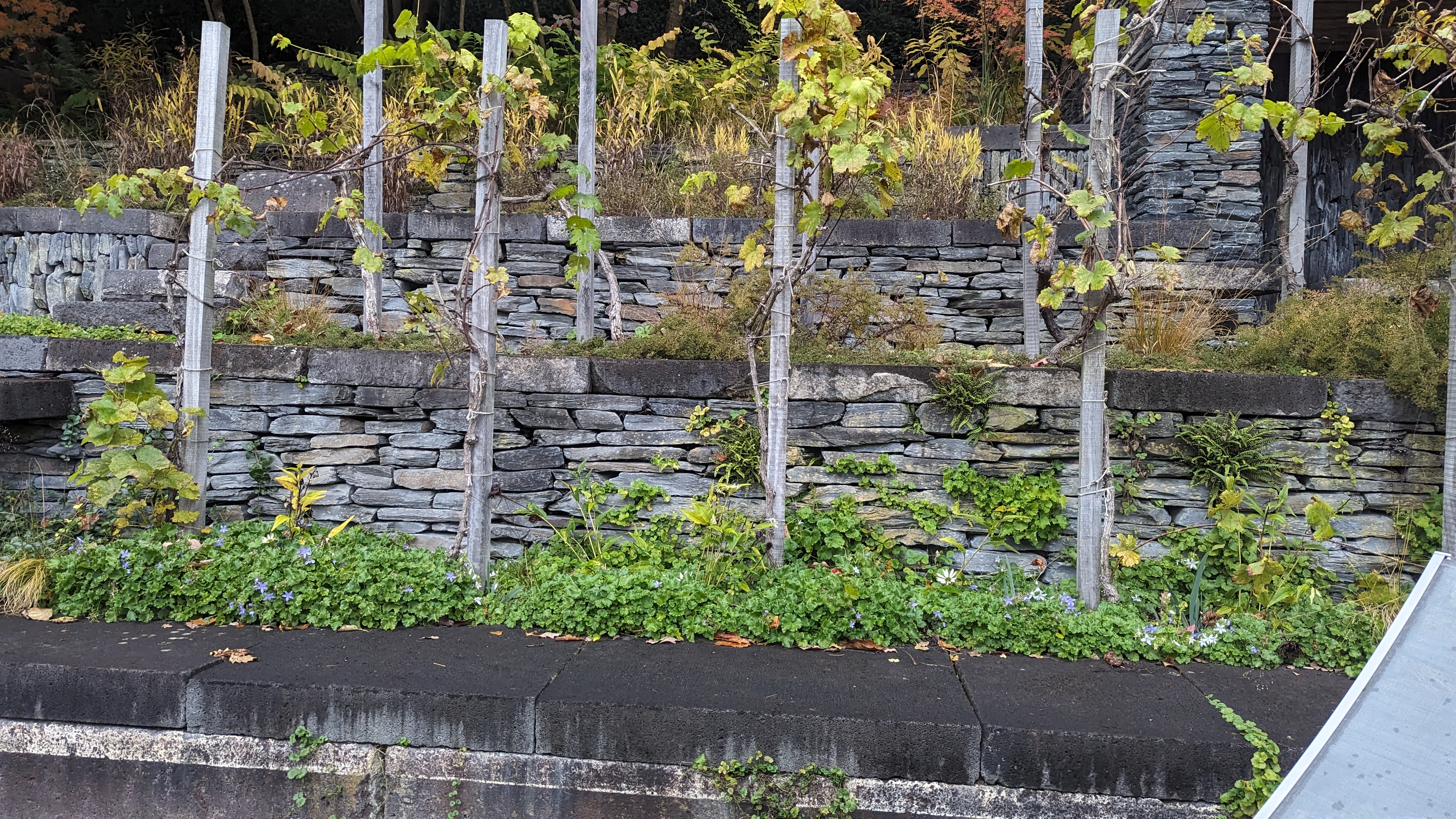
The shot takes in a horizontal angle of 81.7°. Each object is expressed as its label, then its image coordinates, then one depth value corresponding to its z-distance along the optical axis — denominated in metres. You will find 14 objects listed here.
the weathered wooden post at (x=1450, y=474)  2.97
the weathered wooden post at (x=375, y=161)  4.84
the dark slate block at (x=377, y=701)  2.54
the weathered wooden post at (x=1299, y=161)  4.62
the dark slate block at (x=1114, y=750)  2.36
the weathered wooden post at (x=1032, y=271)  4.54
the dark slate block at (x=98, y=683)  2.64
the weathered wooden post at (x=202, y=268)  3.54
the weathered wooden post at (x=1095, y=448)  3.16
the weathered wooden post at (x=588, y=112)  4.84
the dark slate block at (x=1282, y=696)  2.45
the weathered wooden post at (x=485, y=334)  3.34
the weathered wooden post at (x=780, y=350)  3.29
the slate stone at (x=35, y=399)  3.57
